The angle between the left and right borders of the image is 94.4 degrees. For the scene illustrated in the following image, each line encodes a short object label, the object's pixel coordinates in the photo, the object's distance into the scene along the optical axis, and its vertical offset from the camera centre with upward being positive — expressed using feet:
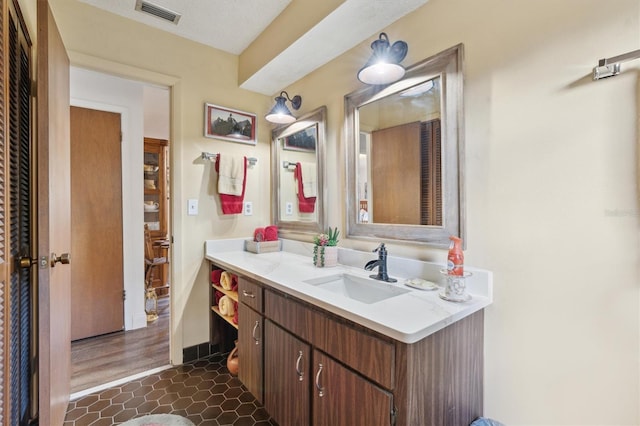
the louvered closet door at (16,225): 3.23 -0.16
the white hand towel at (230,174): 7.53 +0.98
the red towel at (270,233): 7.90 -0.57
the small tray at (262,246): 7.57 -0.90
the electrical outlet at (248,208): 8.27 +0.11
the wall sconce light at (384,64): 4.62 +2.31
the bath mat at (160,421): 5.19 -3.70
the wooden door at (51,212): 3.92 +0.01
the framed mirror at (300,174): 6.94 +0.97
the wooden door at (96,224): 8.51 -0.33
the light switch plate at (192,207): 7.29 +0.13
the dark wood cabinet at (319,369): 3.27 -2.07
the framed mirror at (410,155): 4.46 +0.98
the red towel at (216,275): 7.42 -1.58
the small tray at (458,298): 3.83 -1.14
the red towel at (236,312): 6.75 -2.35
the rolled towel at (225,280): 6.84 -1.60
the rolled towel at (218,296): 7.57 -2.15
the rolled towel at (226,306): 6.90 -2.21
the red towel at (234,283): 6.81 -1.64
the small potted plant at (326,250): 5.94 -0.79
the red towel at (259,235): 7.86 -0.61
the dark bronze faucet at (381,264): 4.88 -0.88
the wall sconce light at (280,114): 6.97 +2.31
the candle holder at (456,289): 3.86 -1.02
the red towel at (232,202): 7.70 +0.26
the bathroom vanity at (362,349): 3.12 -1.74
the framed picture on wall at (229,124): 7.55 +2.33
